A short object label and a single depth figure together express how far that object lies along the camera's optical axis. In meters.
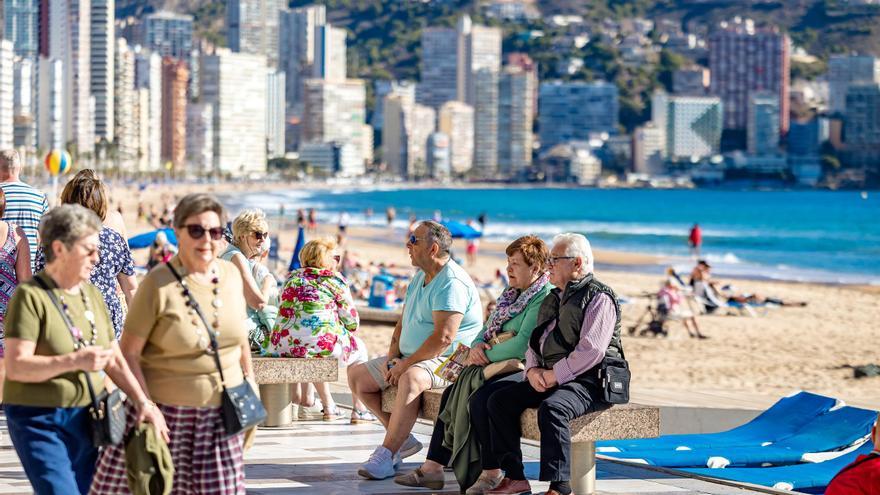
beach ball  42.53
